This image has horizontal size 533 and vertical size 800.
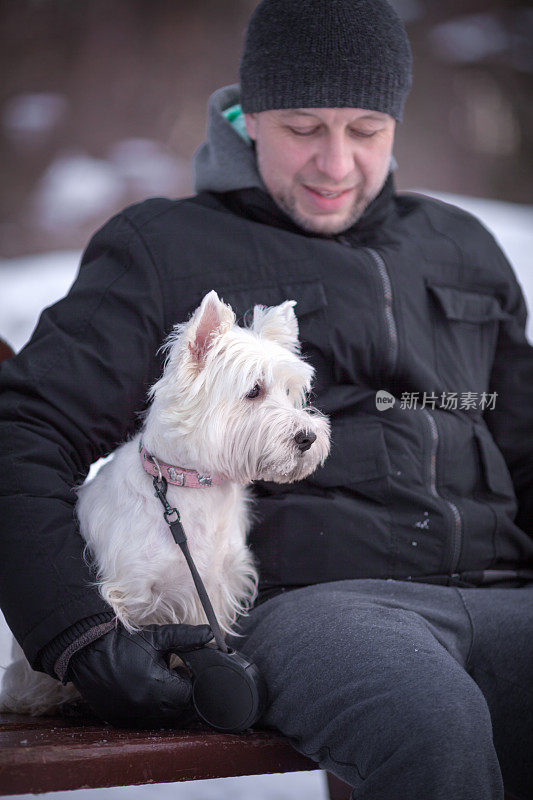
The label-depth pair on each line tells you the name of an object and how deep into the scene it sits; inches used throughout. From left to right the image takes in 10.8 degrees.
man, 109.2
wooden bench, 105.9
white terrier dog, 111.8
